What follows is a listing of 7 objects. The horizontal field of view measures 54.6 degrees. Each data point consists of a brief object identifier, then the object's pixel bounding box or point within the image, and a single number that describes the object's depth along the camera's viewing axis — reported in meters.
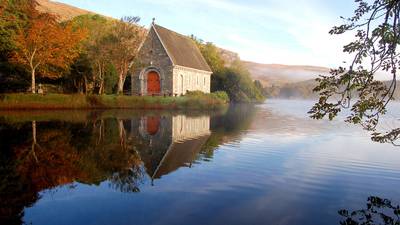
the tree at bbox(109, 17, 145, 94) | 38.44
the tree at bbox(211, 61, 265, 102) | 63.62
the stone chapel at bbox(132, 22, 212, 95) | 43.81
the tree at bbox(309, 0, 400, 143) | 6.17
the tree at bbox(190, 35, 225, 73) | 64.69
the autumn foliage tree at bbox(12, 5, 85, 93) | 32.00
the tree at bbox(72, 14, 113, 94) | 37.50
